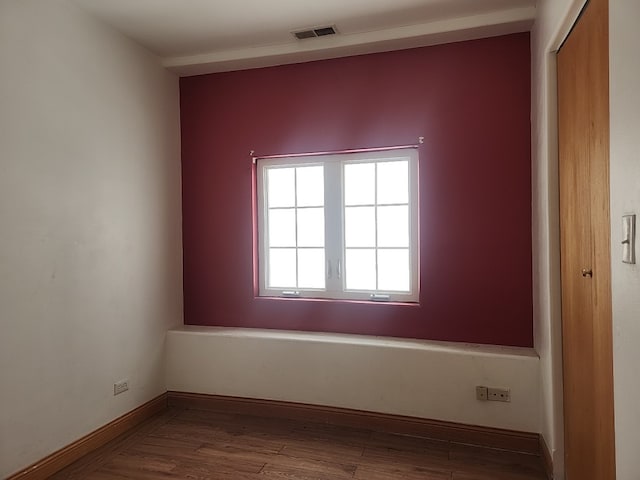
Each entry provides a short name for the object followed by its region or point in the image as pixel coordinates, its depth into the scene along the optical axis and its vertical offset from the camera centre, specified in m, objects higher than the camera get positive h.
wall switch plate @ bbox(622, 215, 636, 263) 1.10 -0.01
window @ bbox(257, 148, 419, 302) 3.01 +0.10
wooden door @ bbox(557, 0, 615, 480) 1.40 -0.04
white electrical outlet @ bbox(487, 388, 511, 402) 2.54 -0.95
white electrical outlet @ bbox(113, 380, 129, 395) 2.77 -0.96
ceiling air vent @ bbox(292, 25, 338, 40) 2.77 +1.38
